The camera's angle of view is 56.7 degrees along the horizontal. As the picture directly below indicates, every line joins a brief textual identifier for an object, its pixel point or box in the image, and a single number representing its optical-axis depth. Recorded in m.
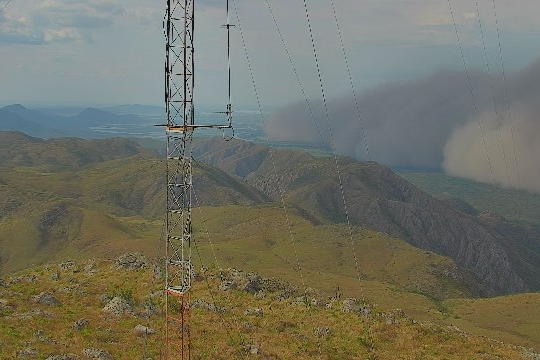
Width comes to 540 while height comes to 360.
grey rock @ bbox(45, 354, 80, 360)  30.18
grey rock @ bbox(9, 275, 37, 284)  50.58
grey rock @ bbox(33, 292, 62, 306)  42.31
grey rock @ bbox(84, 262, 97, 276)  57.11
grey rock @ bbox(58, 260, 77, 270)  59.80
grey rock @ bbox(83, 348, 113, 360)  31.74
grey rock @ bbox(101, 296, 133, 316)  41.97
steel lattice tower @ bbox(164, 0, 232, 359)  26.77
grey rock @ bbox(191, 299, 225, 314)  44.33
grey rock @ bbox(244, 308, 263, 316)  44.16
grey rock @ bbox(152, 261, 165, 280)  52.99
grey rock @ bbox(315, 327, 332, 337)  40.38
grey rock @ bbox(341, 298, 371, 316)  47.50
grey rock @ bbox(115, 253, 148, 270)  58.38
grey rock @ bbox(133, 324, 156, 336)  37.16
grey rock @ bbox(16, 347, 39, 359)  30.13
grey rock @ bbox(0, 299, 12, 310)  39.35
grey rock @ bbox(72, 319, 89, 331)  36.76
